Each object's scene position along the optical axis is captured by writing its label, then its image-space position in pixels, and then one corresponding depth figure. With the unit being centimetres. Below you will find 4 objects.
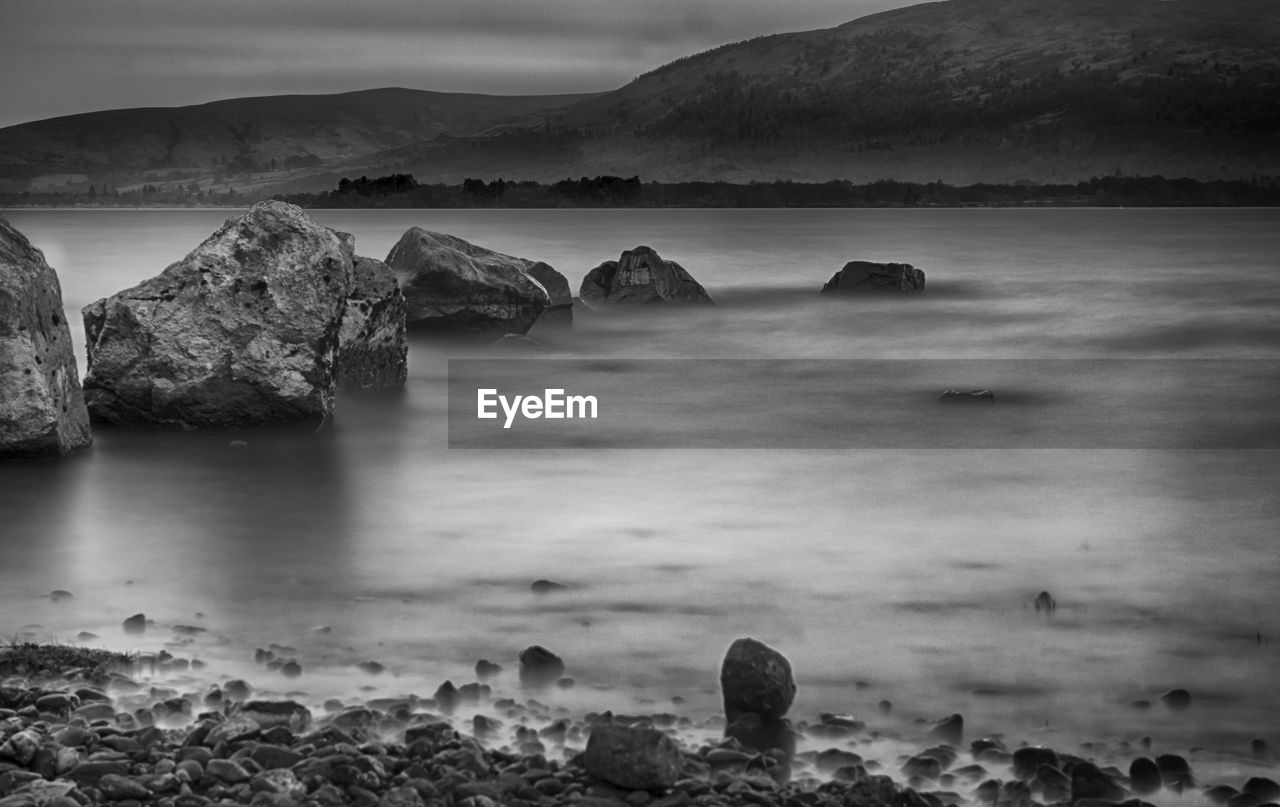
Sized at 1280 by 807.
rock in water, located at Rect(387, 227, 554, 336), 2203
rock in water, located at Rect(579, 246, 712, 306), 2998
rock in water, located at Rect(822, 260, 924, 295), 3453
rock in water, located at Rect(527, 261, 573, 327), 2589
